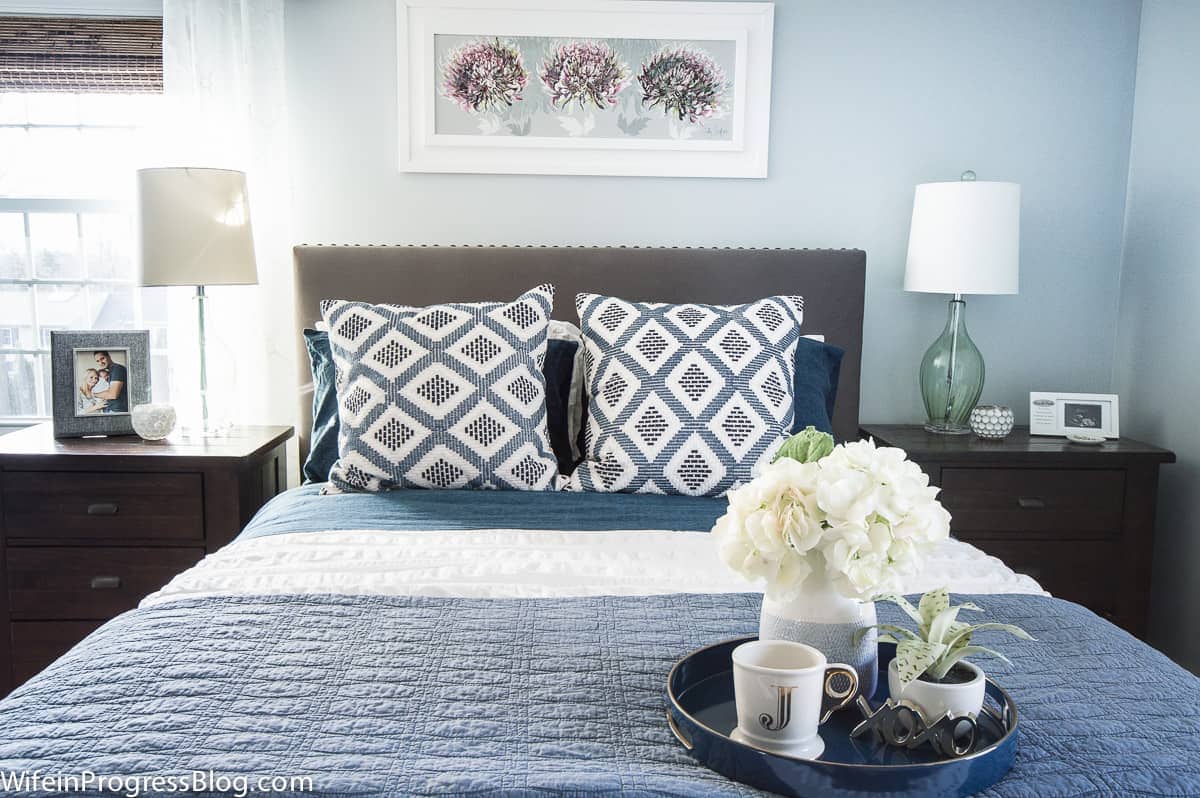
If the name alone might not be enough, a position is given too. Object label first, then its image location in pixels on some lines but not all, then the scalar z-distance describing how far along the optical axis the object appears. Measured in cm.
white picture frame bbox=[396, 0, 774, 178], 282
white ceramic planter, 100
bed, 98
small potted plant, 101
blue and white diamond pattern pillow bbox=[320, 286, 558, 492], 211
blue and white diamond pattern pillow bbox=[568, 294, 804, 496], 212
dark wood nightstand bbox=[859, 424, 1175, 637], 258
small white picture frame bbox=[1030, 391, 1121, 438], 276
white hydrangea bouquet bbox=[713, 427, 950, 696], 101
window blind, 285
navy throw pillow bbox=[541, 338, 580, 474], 236
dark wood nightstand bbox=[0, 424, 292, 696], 237
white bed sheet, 152
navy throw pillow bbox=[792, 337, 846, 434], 235
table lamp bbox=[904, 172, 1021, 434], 261
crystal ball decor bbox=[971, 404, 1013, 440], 271
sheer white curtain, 271
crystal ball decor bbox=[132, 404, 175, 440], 250
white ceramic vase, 110
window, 297
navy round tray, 92
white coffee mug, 97
